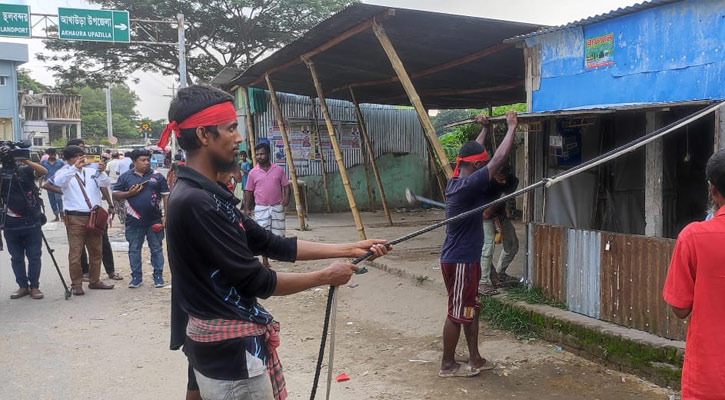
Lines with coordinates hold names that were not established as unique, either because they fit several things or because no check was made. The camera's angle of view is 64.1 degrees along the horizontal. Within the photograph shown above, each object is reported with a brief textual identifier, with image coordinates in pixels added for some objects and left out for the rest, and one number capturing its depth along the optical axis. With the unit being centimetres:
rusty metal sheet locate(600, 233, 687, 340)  462
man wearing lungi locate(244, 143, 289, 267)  805
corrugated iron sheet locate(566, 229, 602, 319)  525
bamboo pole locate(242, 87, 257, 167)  1342
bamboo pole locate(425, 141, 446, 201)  1260
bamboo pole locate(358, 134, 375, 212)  1480
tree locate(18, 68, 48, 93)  4947
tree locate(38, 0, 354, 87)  2141
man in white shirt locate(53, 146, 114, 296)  746
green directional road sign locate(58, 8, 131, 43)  1794
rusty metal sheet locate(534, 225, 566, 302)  563
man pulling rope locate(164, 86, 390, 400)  208
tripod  697
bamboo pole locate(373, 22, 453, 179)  630
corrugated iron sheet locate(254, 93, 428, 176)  1457
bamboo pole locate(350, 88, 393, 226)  1230
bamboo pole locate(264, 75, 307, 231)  1078
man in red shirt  227
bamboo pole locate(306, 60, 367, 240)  902
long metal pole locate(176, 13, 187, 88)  1836
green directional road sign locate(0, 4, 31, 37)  1770
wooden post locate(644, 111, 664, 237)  501
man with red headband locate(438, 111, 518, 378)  442
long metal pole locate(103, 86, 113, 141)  4075
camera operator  700
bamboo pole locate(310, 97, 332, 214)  1458
